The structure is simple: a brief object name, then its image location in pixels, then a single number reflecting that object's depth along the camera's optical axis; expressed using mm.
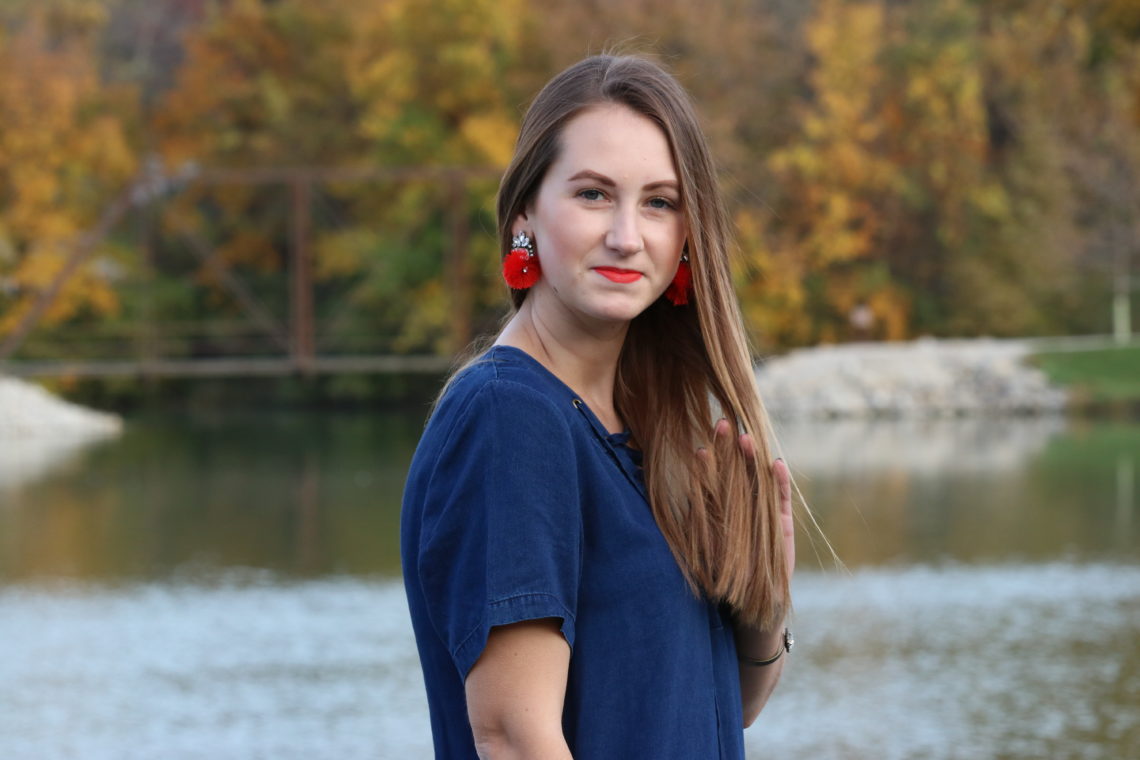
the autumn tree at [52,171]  37938
